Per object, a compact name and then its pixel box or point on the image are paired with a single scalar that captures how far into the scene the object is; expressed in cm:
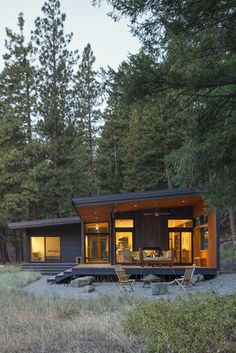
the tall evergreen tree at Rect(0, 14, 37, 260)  3266
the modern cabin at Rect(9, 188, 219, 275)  2055
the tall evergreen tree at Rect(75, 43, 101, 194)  4058
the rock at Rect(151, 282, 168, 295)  1423
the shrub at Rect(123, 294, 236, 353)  567
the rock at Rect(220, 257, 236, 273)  2144
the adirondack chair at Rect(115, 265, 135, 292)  1602
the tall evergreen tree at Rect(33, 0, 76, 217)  3584
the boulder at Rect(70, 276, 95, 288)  1853
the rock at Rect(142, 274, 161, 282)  1817
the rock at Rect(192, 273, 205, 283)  1850
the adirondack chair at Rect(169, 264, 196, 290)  1614
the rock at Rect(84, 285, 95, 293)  1605
